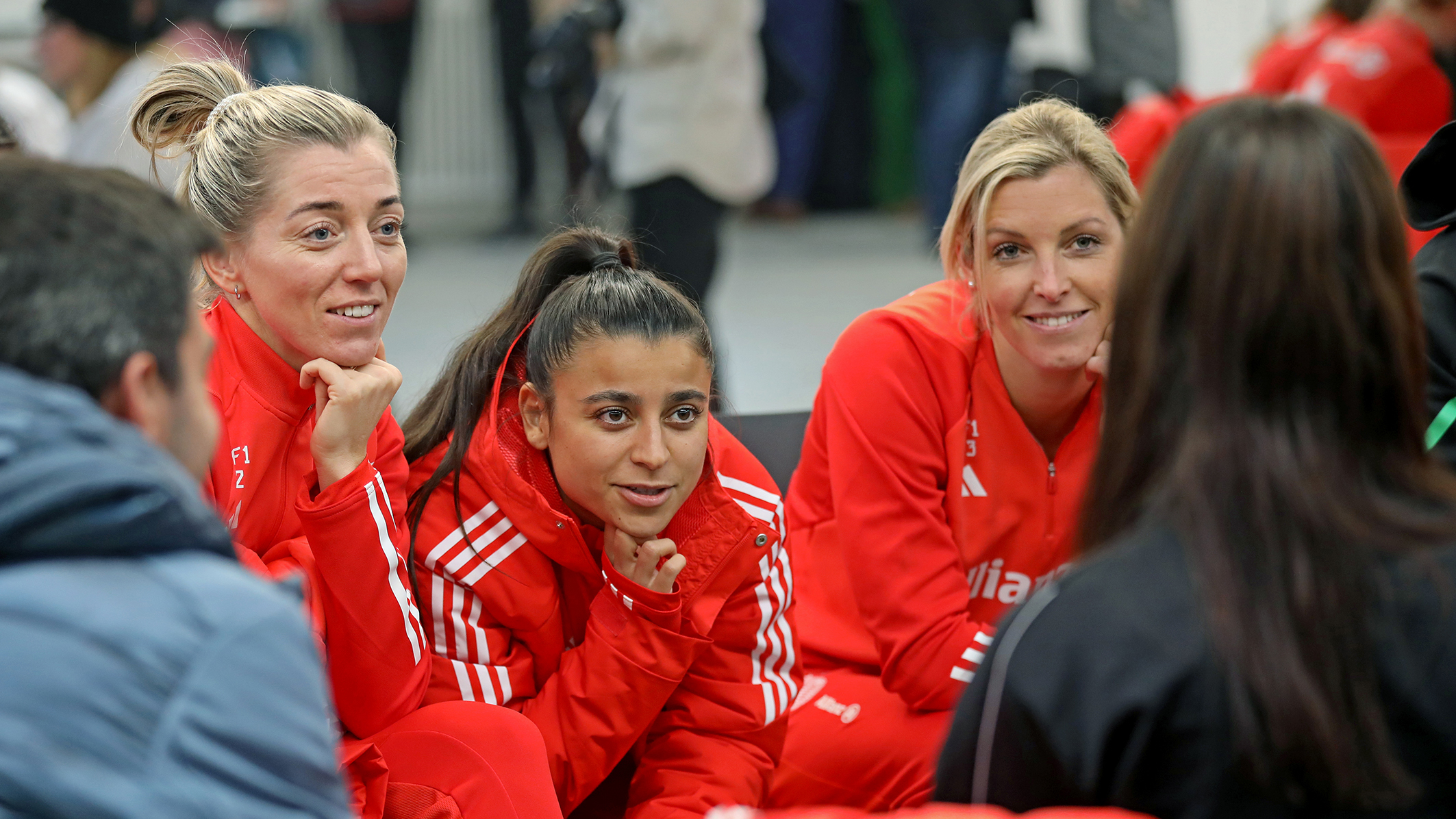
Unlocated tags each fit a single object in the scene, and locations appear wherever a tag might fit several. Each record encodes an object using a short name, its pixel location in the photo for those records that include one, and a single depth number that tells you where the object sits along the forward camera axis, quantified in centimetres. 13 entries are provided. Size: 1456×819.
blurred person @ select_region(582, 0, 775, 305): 786
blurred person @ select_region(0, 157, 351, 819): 187
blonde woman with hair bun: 343
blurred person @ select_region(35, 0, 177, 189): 835
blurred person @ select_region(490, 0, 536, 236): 1462
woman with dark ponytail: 376
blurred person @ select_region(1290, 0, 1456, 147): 845
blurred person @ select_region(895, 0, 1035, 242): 1125
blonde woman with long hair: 408
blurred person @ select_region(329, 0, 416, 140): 1364
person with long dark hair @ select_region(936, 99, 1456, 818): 202
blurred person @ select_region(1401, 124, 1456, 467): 350
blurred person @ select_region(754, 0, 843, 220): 1458
